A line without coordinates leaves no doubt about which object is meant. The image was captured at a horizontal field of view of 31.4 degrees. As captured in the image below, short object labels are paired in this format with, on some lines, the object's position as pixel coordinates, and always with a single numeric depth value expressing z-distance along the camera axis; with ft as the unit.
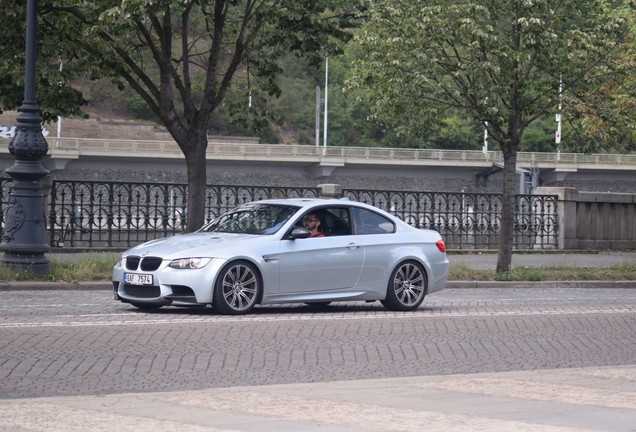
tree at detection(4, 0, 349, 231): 67.62
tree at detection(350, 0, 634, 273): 70.49
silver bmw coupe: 43.42
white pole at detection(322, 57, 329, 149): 310.04
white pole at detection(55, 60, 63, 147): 282.69
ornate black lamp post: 58.59
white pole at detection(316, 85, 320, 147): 306.55
